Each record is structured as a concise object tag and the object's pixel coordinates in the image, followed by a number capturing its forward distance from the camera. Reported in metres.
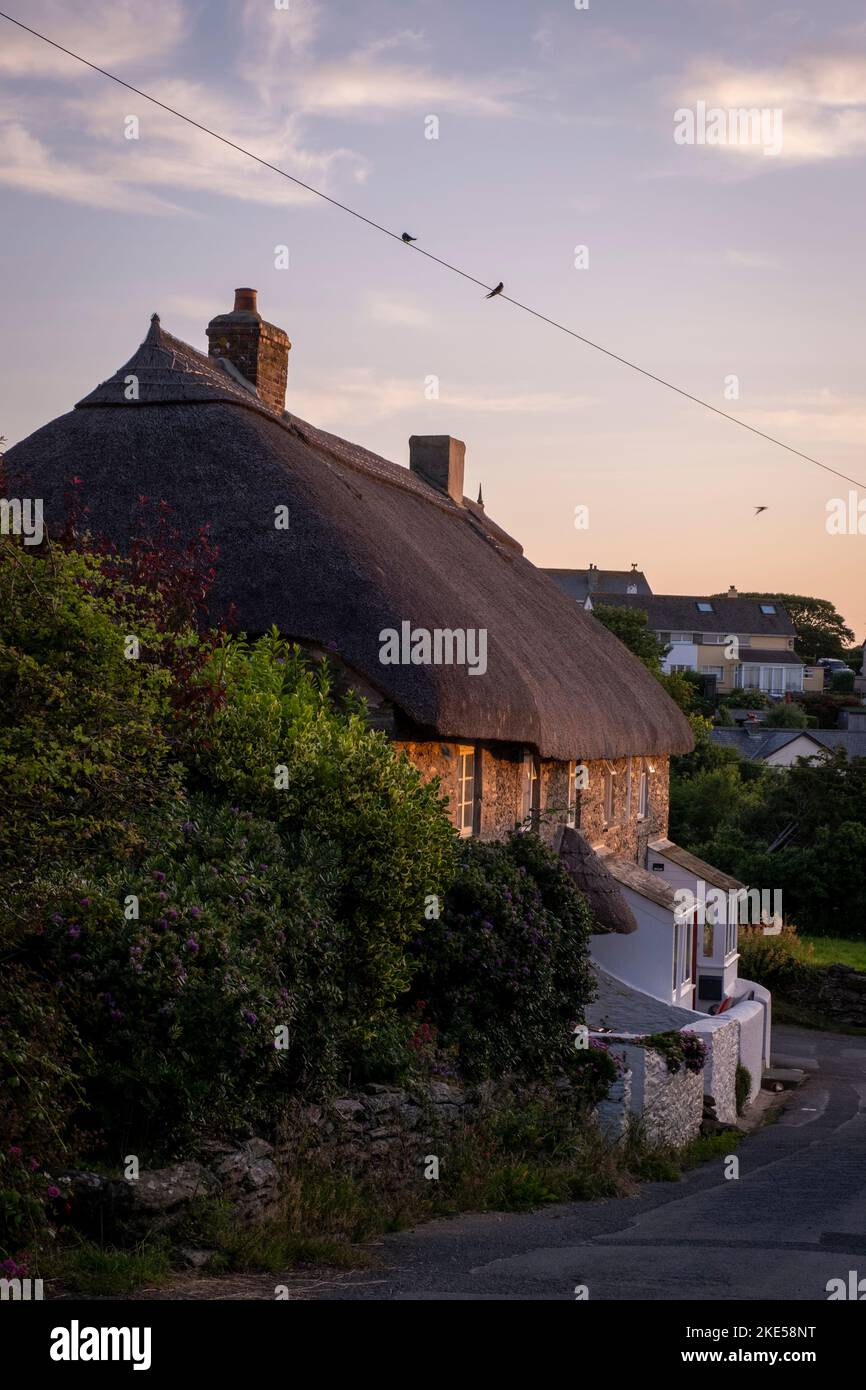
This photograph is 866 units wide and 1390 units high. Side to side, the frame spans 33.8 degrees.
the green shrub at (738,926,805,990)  30.80
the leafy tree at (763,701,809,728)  65.31
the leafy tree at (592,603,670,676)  46.06
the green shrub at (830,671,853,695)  94.62
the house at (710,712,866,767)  57.50
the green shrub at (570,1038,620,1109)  13.17
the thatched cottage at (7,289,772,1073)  13.49
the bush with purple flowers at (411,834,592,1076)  11.85
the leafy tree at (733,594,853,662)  110.81
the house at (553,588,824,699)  87.94
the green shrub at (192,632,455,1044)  10.34
